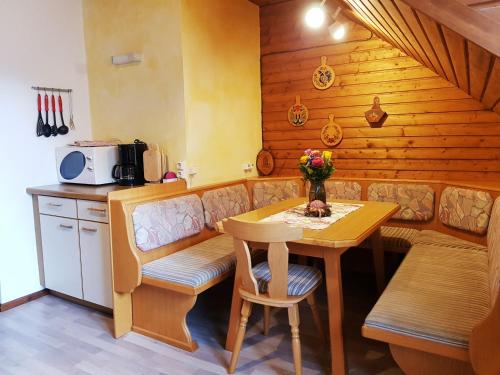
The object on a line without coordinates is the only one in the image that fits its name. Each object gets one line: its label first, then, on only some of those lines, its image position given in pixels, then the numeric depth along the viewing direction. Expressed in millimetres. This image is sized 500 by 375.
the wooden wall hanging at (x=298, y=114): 3801
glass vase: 2504
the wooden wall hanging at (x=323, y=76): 3625
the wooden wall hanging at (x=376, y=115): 3334
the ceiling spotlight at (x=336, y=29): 3012
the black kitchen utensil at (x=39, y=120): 3078
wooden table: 1892
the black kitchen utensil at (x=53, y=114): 3184
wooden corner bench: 1387
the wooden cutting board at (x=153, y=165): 2949
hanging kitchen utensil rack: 3064
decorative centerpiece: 2402
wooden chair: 1828
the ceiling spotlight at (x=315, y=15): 2615
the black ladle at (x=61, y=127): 3228
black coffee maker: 3000
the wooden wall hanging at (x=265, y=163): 3982
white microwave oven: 2977
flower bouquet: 2422
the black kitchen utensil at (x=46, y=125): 3123
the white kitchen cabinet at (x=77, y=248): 2662
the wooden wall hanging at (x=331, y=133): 3650
